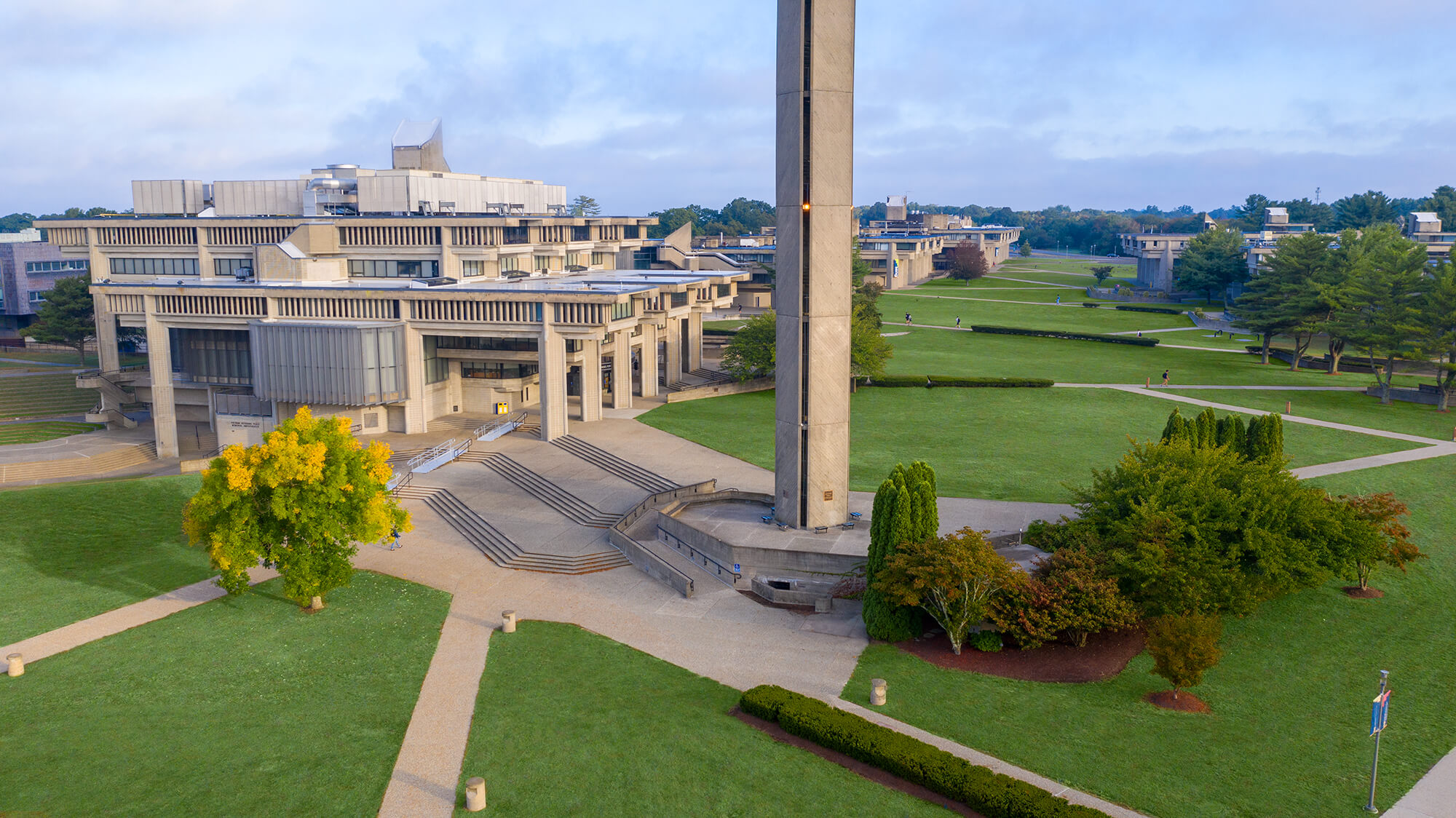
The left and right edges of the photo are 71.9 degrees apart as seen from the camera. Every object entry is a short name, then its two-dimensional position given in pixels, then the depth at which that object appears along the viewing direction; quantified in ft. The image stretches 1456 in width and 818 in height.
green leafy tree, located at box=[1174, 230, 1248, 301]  424.87
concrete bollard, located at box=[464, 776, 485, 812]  77.41
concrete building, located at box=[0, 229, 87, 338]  405.18
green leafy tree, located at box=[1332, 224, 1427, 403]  238.68
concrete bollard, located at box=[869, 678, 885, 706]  95.14
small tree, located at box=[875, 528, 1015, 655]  105.81
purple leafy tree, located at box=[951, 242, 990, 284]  568.00
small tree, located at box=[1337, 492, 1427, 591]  114.21
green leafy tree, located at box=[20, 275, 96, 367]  331.98
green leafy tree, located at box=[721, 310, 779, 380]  261.03
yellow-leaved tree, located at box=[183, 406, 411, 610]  114.32
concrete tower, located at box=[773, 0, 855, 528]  128.67
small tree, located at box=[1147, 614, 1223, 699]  93.25
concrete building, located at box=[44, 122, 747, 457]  214.28
